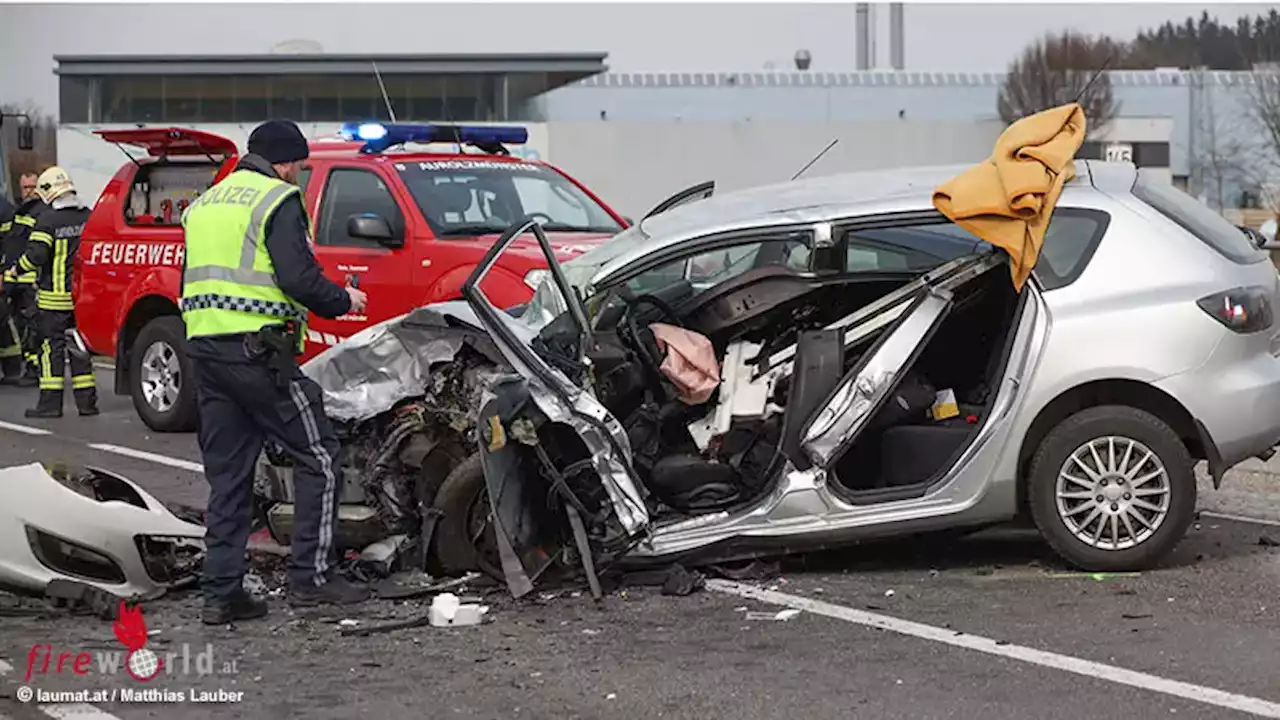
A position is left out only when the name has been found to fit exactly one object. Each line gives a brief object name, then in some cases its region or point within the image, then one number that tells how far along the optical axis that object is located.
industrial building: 51.25
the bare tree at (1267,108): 56.38
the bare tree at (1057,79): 56.25
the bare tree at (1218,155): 58.31
